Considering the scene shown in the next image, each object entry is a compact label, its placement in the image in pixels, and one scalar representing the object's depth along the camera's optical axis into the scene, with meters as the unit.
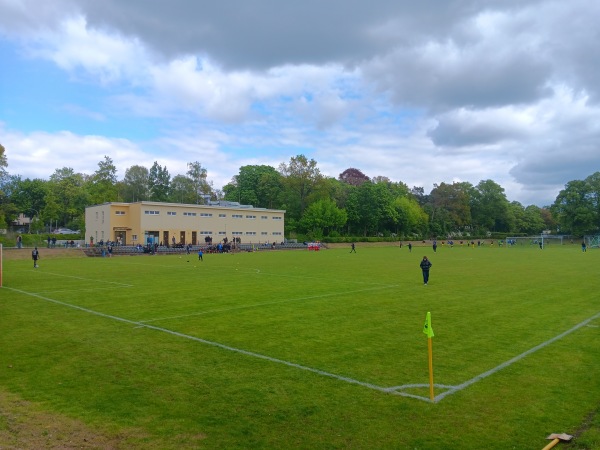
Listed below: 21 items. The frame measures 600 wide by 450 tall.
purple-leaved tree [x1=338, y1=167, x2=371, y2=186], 130.62
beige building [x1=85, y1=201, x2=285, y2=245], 67.38
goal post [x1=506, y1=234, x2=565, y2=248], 97.69
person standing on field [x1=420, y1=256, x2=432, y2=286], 22.66
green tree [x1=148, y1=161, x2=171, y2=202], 112.94
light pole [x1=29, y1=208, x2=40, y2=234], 103.15
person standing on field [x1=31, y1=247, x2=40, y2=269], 35.19
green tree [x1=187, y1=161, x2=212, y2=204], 119.88
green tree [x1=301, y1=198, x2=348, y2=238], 92.19
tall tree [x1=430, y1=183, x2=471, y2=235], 123.31
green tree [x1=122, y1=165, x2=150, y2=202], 110.62
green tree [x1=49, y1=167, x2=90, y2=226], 94.44
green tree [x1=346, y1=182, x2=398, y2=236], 102.88
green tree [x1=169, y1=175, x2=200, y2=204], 115.44
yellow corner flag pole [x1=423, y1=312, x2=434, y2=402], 7.03
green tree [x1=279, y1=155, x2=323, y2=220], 100.50
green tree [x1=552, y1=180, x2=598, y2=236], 103.44
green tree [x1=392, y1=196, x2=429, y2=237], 109.25
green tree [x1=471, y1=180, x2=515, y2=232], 131.88
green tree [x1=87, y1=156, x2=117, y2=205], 94.44
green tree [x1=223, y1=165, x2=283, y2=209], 109.94
